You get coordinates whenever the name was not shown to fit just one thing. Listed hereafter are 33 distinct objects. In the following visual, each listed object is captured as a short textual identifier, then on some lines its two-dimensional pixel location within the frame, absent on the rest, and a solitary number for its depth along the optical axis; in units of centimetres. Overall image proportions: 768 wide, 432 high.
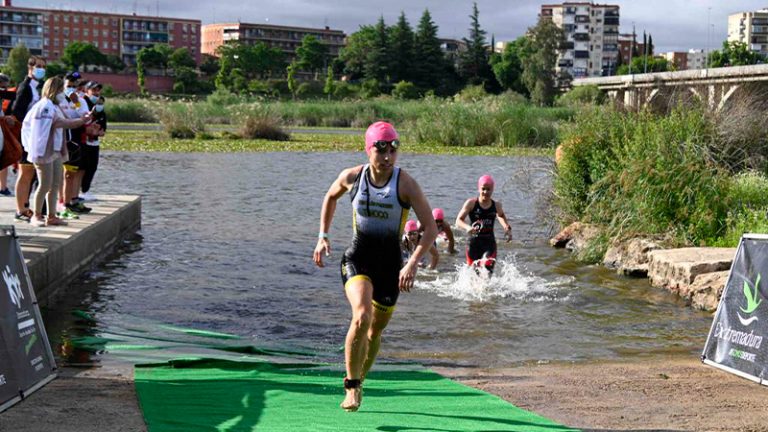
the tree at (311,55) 16838
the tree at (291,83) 13686
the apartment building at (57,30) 18825
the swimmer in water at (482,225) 1377
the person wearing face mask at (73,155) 1568
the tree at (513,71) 15100
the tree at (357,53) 14850
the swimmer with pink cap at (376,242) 715
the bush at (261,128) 5594
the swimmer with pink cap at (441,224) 1379
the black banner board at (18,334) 694
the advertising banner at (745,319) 849
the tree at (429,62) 13600
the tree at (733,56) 13925
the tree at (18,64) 13511
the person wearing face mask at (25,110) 1448
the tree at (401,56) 13750
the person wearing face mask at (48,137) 1334
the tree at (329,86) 12805
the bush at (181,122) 5425
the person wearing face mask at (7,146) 1144
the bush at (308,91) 13688
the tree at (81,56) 15300
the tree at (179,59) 14975
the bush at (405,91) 12216
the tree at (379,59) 13838
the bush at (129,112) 7144
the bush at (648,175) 1720
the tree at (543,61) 14038
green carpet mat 704
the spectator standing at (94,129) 1638
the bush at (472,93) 7205
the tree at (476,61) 14888
